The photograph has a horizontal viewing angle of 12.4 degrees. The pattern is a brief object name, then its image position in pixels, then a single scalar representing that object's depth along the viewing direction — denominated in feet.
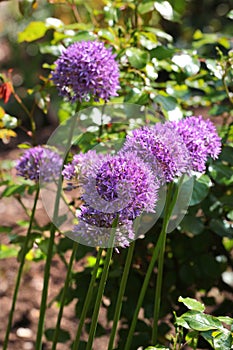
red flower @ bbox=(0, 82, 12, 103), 5.87
